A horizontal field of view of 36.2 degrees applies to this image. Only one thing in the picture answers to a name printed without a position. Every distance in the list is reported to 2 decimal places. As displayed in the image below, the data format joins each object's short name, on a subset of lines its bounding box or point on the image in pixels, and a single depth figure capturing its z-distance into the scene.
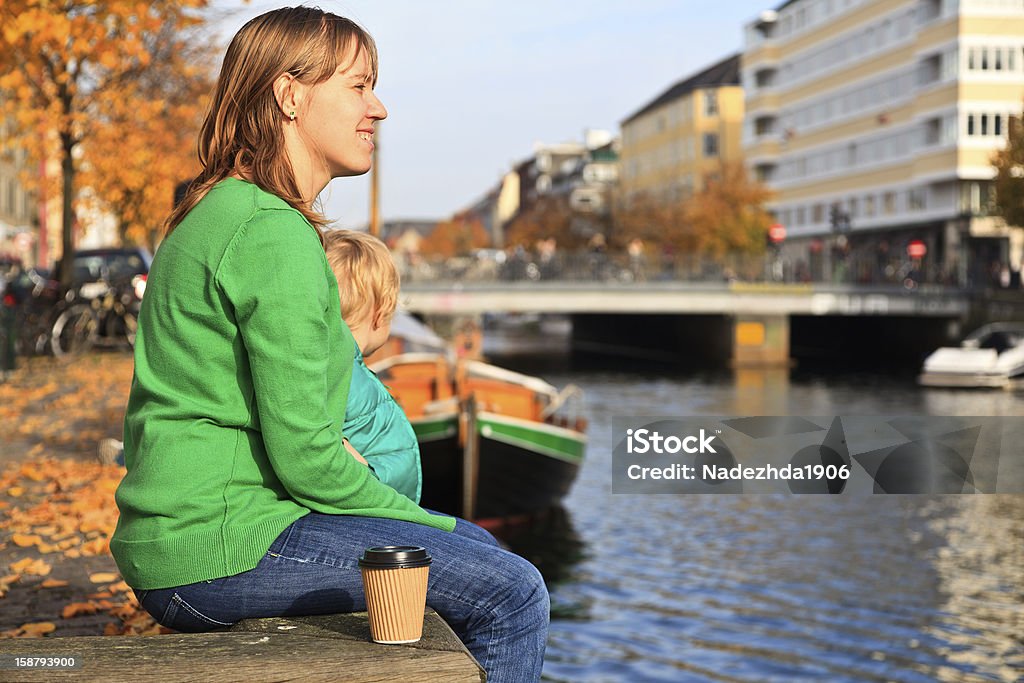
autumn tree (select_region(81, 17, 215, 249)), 32.06
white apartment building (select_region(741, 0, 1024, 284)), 65.38
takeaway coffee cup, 2.71
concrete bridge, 54.62
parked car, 26.86
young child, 3.73
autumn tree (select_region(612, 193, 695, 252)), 87.25
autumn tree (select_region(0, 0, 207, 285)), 11.83
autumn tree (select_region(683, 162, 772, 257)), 84.62
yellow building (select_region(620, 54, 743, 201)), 103.00
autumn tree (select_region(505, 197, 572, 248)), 94.25
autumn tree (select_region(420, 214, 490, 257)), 174.38
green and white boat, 18.66
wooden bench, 2.64
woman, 2.80
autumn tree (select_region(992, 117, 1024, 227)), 55.22
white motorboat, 42.72
